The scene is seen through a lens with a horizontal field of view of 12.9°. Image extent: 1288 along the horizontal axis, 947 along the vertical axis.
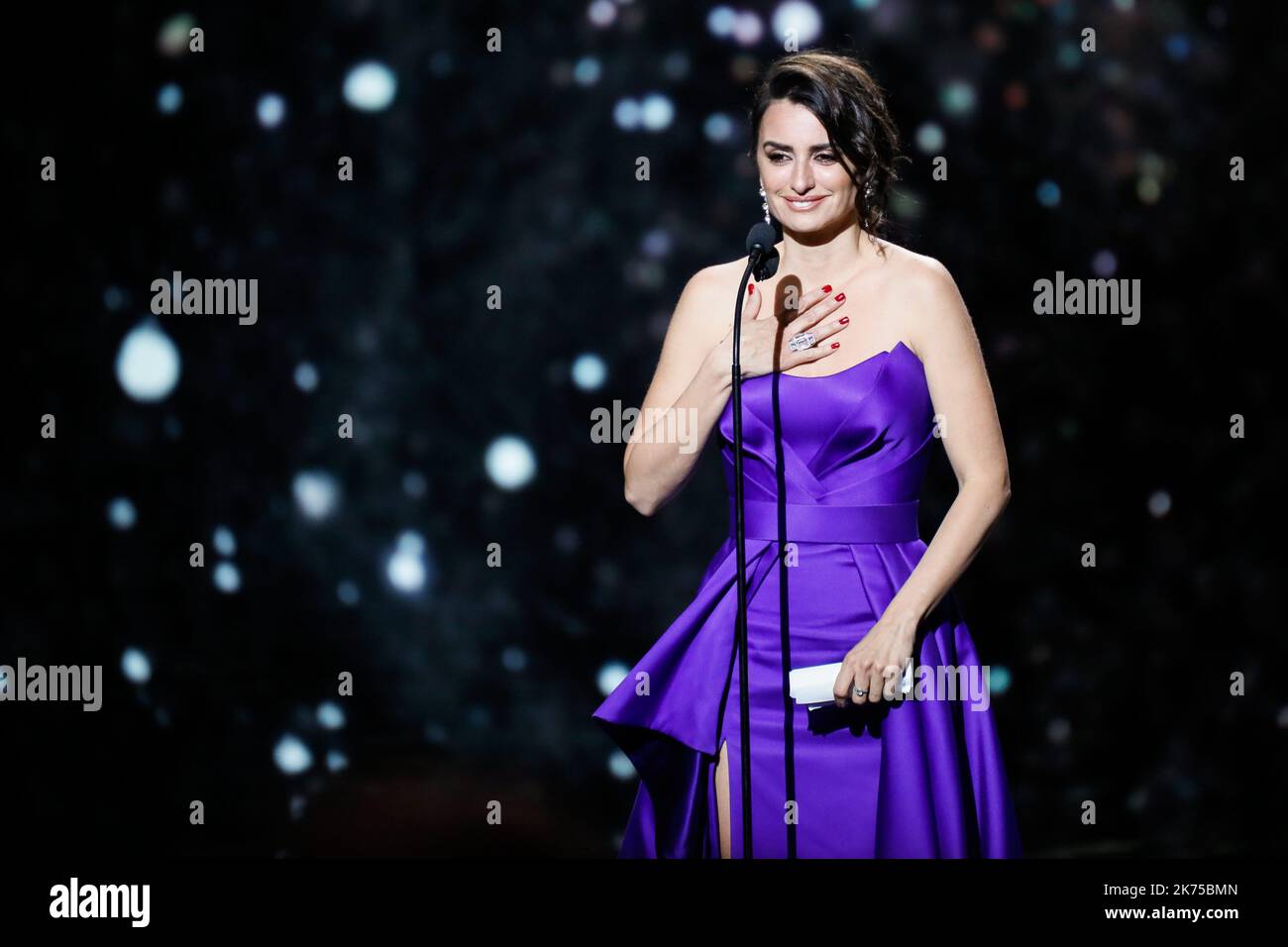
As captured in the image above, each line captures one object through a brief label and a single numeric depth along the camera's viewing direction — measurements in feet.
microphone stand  23.02
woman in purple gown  23.63
